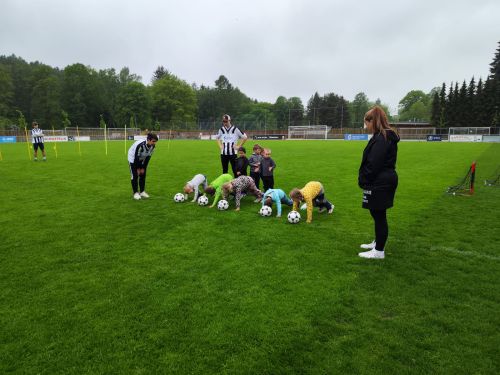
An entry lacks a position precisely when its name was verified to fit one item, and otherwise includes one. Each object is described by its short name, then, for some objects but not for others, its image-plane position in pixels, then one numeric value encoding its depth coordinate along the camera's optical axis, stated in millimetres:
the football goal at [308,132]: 63781
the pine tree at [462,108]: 68688
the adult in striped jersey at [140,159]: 9088
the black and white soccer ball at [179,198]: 9164
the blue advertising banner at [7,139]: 44906
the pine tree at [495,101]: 63625
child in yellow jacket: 7058
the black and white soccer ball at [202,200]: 8668
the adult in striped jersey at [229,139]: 9750
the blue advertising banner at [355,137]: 57600
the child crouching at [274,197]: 7661
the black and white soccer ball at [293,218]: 7016
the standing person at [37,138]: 19270
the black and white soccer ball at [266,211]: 7586
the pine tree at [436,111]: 73938
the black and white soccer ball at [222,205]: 8164
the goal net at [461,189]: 10085
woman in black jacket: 4816
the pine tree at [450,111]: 70312
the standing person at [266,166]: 9148
